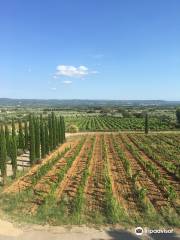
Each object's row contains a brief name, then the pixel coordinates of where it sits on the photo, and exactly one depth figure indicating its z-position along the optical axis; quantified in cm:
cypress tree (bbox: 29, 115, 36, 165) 1657
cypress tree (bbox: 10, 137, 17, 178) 1399
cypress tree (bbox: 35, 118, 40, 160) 1771
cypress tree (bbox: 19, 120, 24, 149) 1964
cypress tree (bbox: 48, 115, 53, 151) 2164
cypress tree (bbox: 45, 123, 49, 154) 2010
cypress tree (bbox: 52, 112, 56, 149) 2282
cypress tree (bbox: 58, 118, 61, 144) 2568
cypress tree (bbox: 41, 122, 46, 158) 1894
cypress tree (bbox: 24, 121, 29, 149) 1967
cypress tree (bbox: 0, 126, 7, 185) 1273
